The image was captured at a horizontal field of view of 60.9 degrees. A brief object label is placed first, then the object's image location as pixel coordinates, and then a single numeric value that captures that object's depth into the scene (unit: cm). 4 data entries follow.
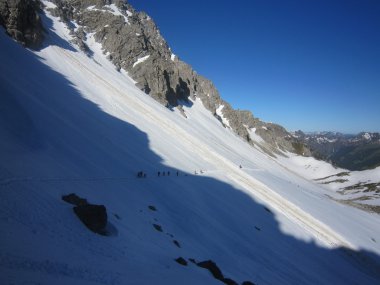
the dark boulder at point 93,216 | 1847
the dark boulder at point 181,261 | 2002
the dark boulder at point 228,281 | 2106
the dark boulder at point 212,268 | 2132
